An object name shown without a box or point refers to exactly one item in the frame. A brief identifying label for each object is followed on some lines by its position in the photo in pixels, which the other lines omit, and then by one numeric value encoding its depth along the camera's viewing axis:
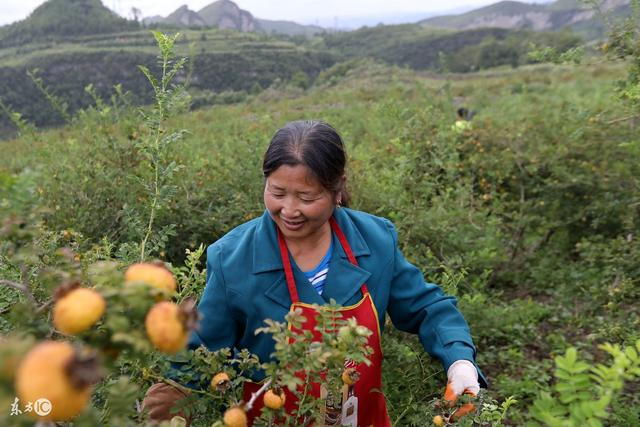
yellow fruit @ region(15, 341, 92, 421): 0.47
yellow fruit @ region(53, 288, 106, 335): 0.53
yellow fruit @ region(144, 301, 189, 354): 0.55
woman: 1.46
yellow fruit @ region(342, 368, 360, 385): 1.12
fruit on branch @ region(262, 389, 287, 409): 0.96
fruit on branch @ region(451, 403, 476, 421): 1.22
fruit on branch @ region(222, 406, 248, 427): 0.77
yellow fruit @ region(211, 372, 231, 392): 1.03
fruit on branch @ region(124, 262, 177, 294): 0.61
